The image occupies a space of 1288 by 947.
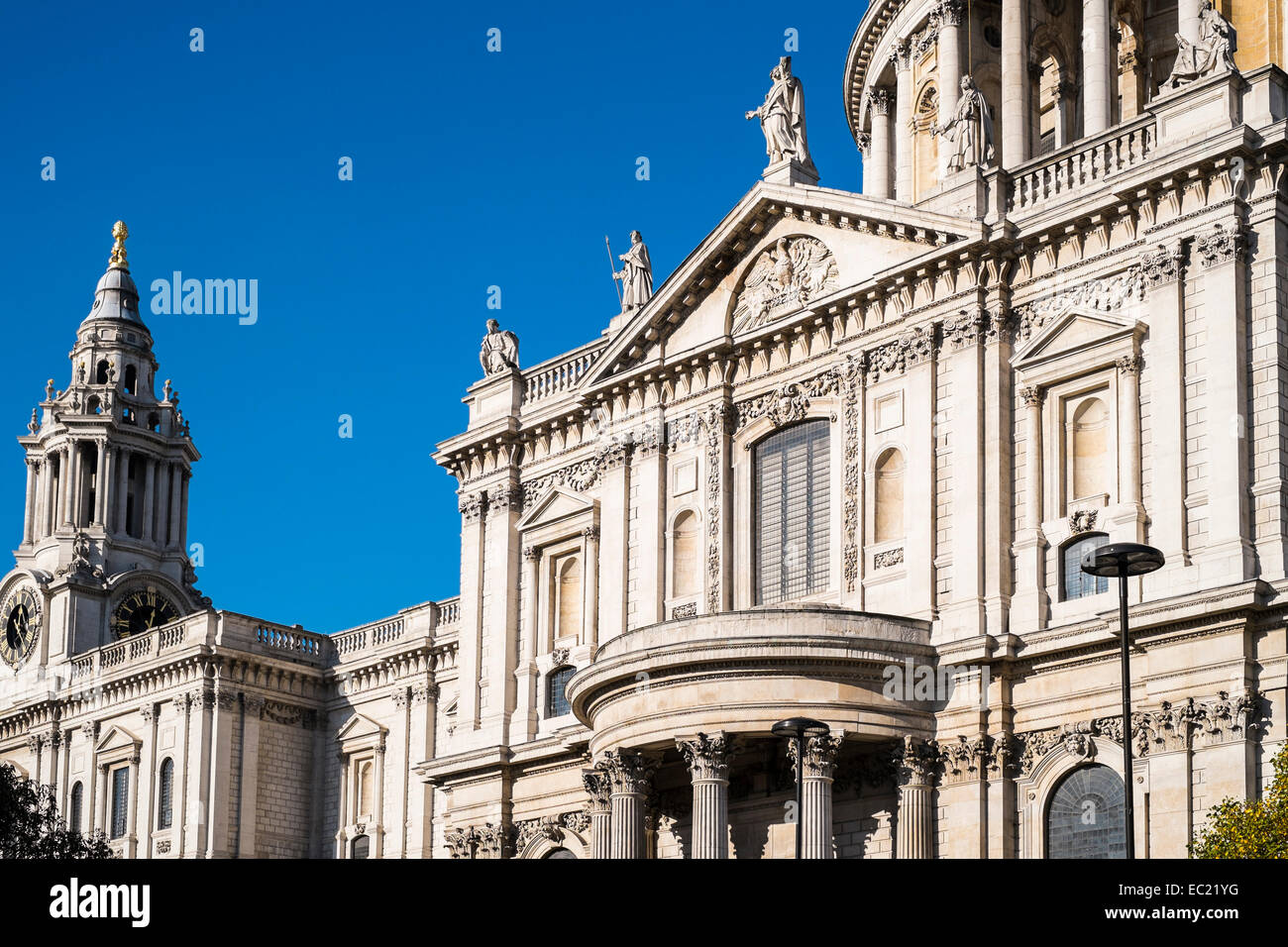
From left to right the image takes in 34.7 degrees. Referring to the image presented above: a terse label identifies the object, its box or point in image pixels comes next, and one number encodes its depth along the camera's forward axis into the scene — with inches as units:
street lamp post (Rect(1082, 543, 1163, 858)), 1055.6
